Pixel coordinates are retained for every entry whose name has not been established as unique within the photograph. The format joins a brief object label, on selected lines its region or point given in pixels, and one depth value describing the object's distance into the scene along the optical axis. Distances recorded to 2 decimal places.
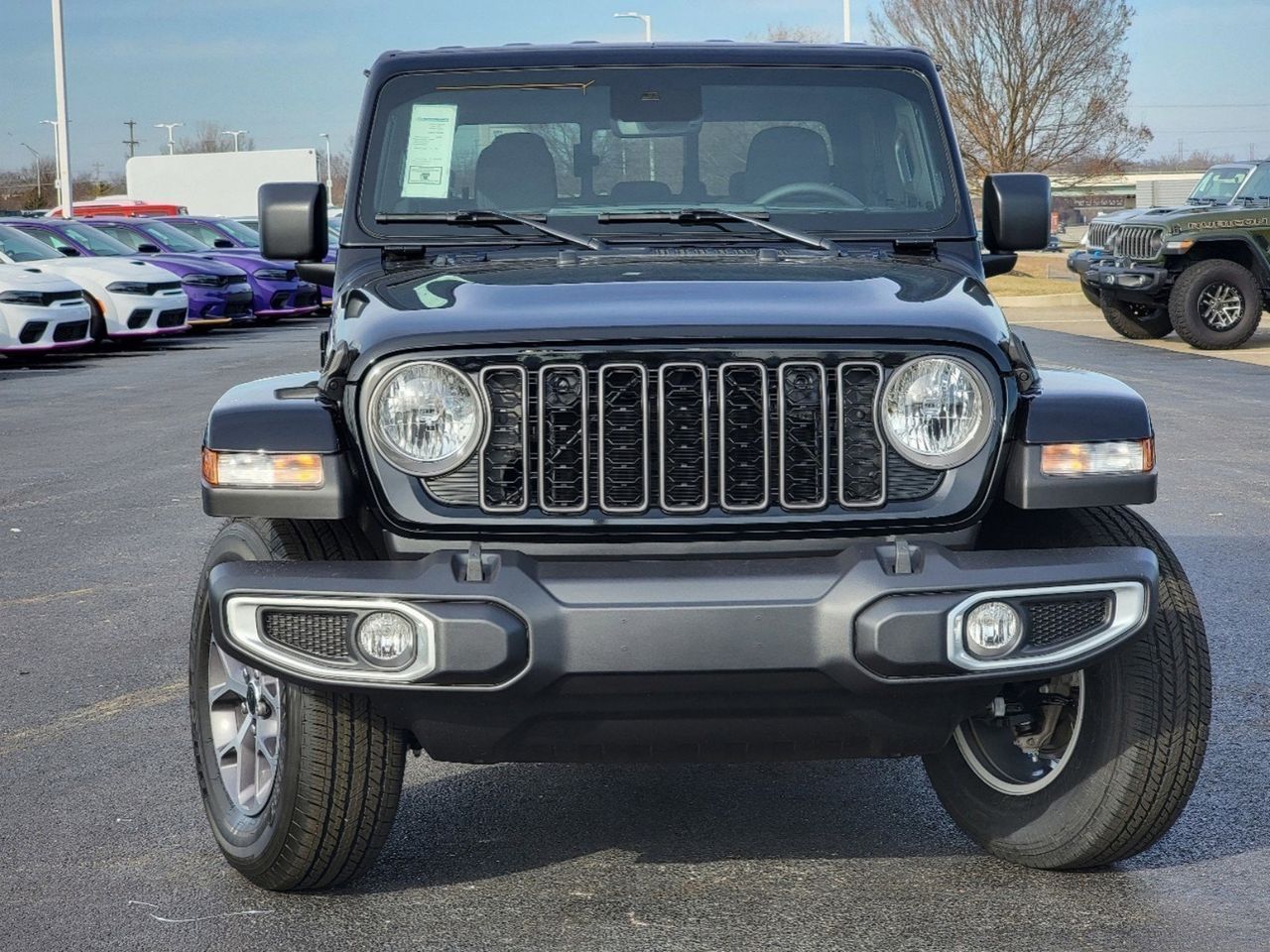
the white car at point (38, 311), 19.07
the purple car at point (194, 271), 22.92
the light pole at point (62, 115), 39.75
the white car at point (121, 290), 20.84
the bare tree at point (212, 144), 149.62
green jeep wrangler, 19.69
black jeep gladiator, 3.41
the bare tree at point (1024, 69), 46.88
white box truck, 54.31
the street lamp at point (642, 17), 50.03
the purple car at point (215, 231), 27.70
